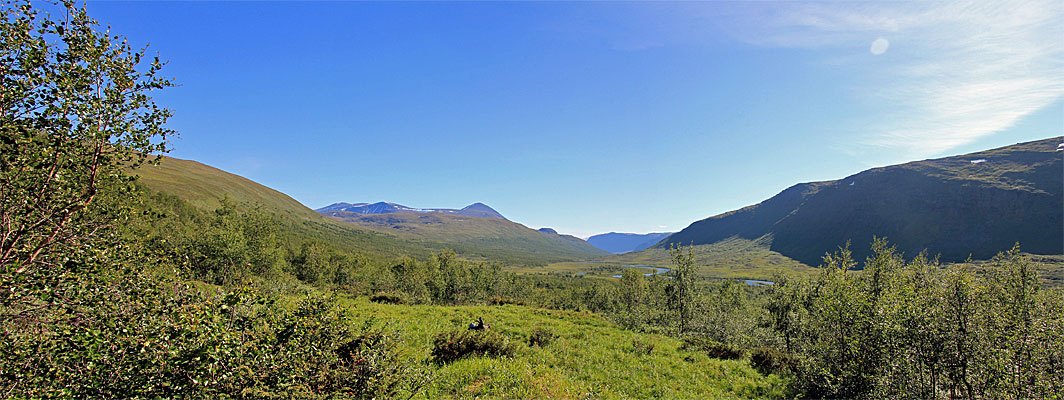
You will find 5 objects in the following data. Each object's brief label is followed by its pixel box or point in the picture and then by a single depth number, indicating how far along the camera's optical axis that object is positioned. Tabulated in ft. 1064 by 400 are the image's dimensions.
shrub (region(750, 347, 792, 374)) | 67.31
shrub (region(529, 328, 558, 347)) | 70.85
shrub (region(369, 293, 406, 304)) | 116.74
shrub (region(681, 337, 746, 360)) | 74.67
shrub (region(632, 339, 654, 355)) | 70.91
